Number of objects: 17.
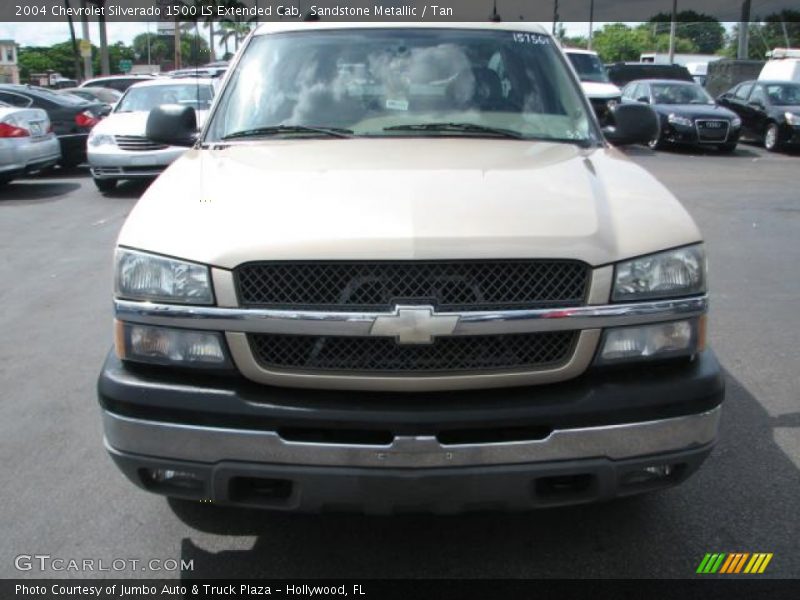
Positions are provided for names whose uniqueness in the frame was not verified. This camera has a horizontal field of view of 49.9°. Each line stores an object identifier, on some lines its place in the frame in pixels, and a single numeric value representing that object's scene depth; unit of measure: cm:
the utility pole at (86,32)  3600
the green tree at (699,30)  6638
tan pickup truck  258
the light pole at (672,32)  4697
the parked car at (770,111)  1836
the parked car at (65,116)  1543
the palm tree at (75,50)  4359
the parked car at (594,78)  1791
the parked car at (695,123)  1809
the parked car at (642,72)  2606
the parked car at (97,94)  1985
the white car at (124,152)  1226
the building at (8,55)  8475
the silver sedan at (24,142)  1262
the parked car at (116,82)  2514
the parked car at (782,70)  2300
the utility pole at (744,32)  3544
